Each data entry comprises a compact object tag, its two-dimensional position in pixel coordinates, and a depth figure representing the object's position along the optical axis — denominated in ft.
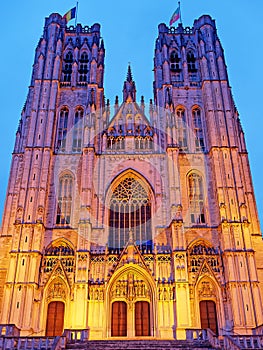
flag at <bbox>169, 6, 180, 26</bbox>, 138.31
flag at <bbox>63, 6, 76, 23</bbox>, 137.41
